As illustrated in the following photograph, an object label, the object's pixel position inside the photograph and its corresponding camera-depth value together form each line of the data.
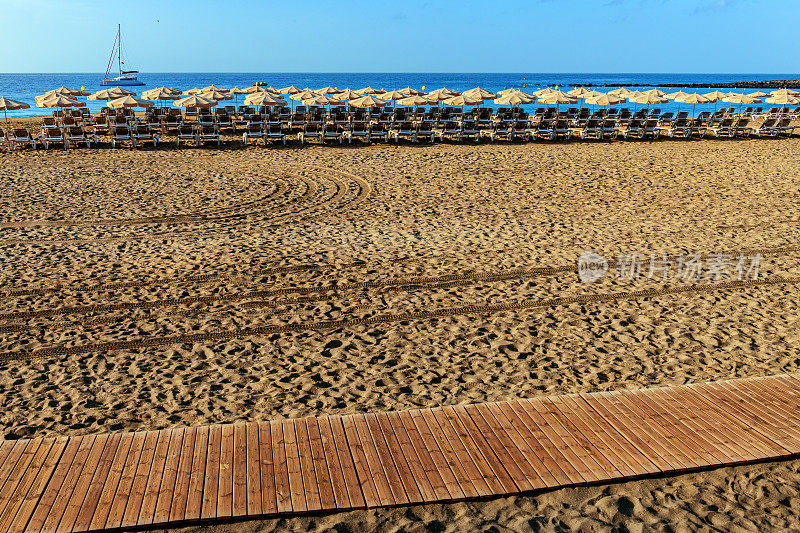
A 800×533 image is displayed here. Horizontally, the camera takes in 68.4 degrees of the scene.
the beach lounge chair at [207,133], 16.61
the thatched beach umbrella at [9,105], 16.73
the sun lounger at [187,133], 16.53
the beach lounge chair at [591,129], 18.81
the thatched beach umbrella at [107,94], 20.58
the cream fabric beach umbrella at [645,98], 22.56
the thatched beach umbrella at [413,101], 19.41
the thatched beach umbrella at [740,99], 21.37
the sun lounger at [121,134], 15.82
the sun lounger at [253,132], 16.98
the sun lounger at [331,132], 17.14
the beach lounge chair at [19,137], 15.54
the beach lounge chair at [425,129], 17.58
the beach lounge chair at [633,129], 19.02
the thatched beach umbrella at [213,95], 19.71
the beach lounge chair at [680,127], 19.12
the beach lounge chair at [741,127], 19.17
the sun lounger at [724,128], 19.11
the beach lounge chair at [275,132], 17.05
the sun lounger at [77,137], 15.80
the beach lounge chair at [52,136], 15.72
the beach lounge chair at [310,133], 17.22
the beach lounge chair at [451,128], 18.02
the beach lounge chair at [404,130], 17.44
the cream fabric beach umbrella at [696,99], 22.85
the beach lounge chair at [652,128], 19.09
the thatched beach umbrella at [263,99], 19.27
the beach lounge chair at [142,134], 16.23
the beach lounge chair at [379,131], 17.70
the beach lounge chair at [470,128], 17.97
